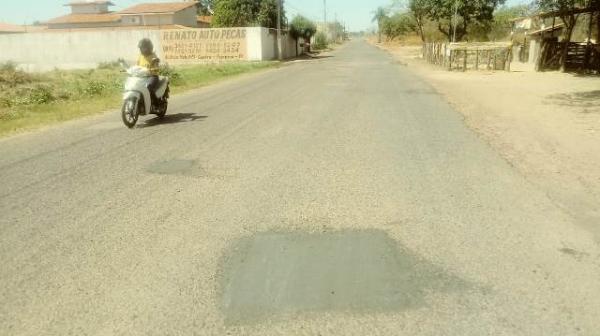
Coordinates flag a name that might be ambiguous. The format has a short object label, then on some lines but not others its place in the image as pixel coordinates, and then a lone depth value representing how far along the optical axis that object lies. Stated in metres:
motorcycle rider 9.87
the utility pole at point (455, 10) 37.62
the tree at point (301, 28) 53.94
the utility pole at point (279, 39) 45.24
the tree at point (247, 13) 47.69
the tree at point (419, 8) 41.25
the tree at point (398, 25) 81.42
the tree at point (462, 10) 39.44
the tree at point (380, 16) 114.50
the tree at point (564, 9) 20.23
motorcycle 9.57
